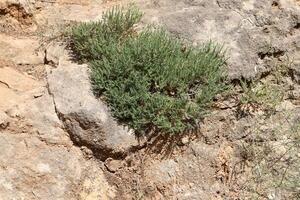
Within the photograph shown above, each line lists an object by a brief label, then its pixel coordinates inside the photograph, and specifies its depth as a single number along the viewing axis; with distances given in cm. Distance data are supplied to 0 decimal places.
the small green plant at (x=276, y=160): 429
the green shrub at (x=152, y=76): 419
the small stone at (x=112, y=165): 417
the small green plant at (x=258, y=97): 457
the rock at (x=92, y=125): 413
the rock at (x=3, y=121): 410
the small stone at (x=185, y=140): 433
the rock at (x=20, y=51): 479
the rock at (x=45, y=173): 389
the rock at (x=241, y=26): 469
